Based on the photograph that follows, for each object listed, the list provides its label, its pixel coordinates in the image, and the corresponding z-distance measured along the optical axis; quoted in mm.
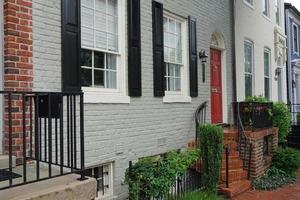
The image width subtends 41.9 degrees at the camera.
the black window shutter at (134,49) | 6957
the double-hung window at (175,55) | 8461
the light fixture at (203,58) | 9516
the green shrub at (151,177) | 5969
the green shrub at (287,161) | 9836
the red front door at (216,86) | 10586
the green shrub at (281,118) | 11602
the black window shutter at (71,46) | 5617
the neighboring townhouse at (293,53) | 19672
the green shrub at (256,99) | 11058
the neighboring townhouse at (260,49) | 12242
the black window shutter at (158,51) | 7738
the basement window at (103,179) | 6316
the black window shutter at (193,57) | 9078
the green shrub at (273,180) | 8617
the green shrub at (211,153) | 7426
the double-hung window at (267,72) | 15406
